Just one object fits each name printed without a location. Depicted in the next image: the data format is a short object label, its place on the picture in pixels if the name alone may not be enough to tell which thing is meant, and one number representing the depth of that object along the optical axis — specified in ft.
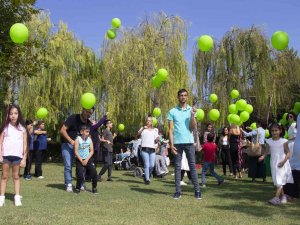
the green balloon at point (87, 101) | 26.53
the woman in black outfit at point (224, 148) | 42.01
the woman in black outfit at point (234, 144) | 40.14
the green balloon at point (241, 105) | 39.39
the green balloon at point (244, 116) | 38.68
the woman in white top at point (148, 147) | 32.96
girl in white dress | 22.29
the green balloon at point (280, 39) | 26.14
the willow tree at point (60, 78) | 68.59
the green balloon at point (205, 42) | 28.76
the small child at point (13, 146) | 20.53
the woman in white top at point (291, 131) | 26.99
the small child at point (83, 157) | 25.71
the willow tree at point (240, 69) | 69.77
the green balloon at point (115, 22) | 41.81
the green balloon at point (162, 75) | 33.81
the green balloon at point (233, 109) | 40.55
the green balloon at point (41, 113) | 38.52
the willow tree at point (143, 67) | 61.62
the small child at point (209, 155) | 31.27
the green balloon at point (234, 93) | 43.80
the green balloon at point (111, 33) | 43.11
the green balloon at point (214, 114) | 38.11
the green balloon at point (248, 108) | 39.96
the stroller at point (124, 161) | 50.70
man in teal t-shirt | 23.65
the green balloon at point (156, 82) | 34.43
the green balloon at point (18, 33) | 29.37
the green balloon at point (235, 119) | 38.65
